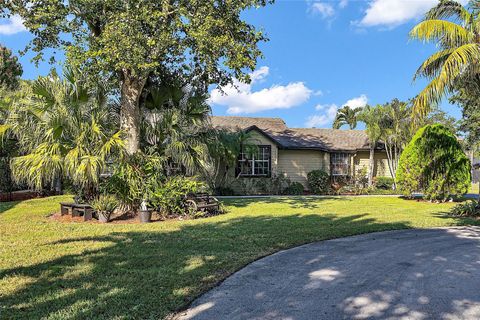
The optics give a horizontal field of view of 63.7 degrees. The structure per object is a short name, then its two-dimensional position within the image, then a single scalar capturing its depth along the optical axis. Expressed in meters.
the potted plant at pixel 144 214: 11.17
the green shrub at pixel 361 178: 25.18
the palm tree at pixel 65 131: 10.77
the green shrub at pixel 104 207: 11.16
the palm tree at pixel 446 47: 10.57
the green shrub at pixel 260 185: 22.58
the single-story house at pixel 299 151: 23.30
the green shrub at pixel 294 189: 23.14
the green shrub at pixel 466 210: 12.69
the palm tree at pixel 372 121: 24.22
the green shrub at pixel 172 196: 11.77
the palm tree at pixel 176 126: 13.57
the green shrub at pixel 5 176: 18.03
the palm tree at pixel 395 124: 24.23
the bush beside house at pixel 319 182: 23.89
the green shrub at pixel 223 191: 21.66
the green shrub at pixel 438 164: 17.00
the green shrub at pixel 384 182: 25.86
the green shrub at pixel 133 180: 11.77
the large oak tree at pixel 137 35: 10.76
